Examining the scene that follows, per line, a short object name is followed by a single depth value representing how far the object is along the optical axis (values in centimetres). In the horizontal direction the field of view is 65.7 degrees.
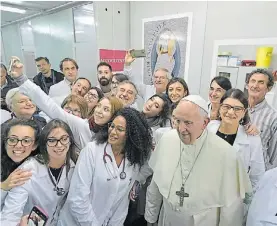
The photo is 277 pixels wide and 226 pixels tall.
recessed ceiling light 283
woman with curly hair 122
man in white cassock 110
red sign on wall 385
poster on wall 332
